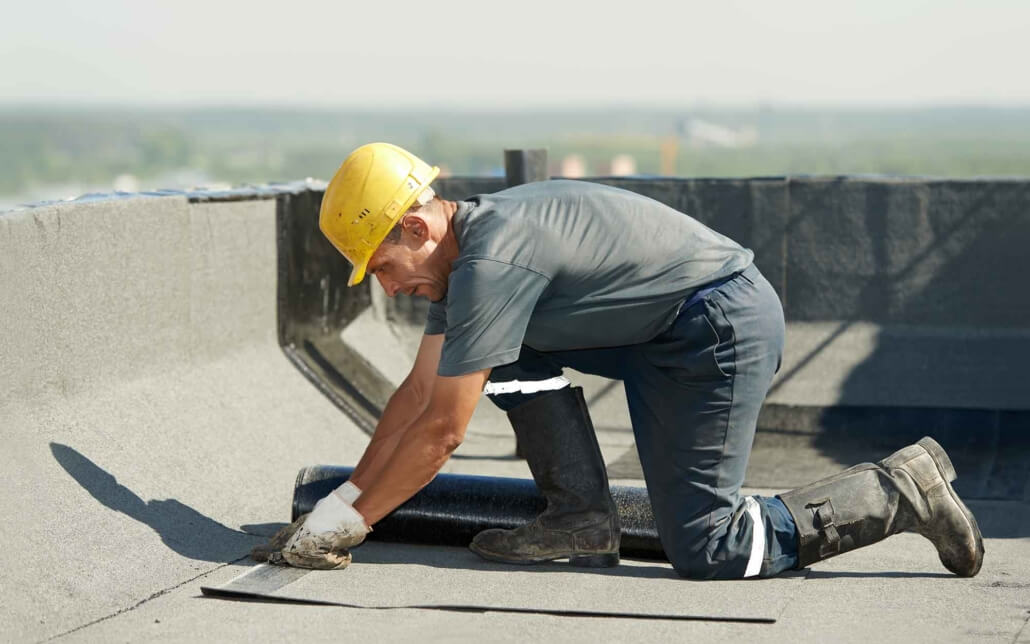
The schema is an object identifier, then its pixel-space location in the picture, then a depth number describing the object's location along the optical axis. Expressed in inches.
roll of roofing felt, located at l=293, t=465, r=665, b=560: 188.2
